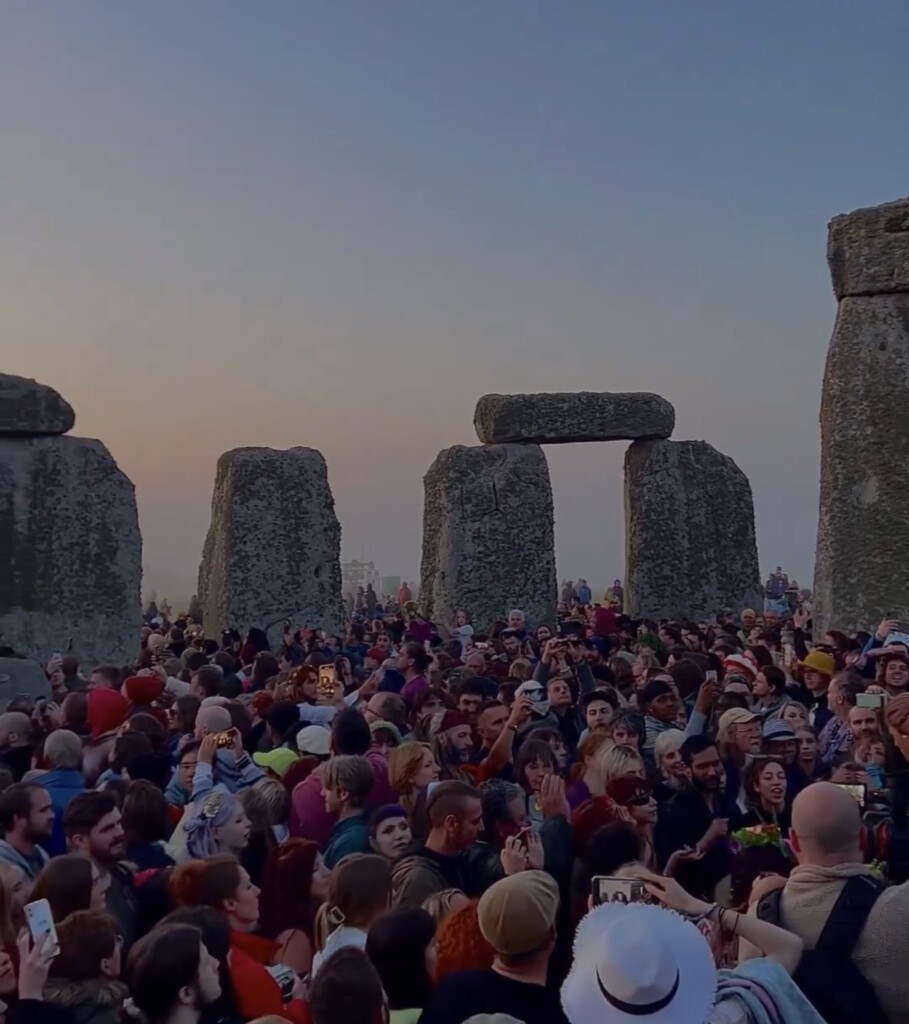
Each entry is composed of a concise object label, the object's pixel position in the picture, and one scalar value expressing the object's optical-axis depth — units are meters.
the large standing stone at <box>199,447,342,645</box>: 15.40
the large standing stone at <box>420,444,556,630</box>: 17.19
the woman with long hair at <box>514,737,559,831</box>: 4.54
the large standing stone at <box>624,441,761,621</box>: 17.67
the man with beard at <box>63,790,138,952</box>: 3.71
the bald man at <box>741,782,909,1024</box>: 2.69
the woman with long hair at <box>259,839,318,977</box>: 3.35
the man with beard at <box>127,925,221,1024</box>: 2.67
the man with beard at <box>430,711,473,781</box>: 5.15
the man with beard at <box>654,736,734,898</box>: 3.79
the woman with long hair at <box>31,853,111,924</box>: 3.26
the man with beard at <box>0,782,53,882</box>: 3.99
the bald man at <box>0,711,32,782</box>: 5.44
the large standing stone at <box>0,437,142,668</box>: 12.38
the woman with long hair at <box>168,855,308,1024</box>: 3.17
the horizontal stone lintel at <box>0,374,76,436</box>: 12.43
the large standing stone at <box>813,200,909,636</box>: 8.74
